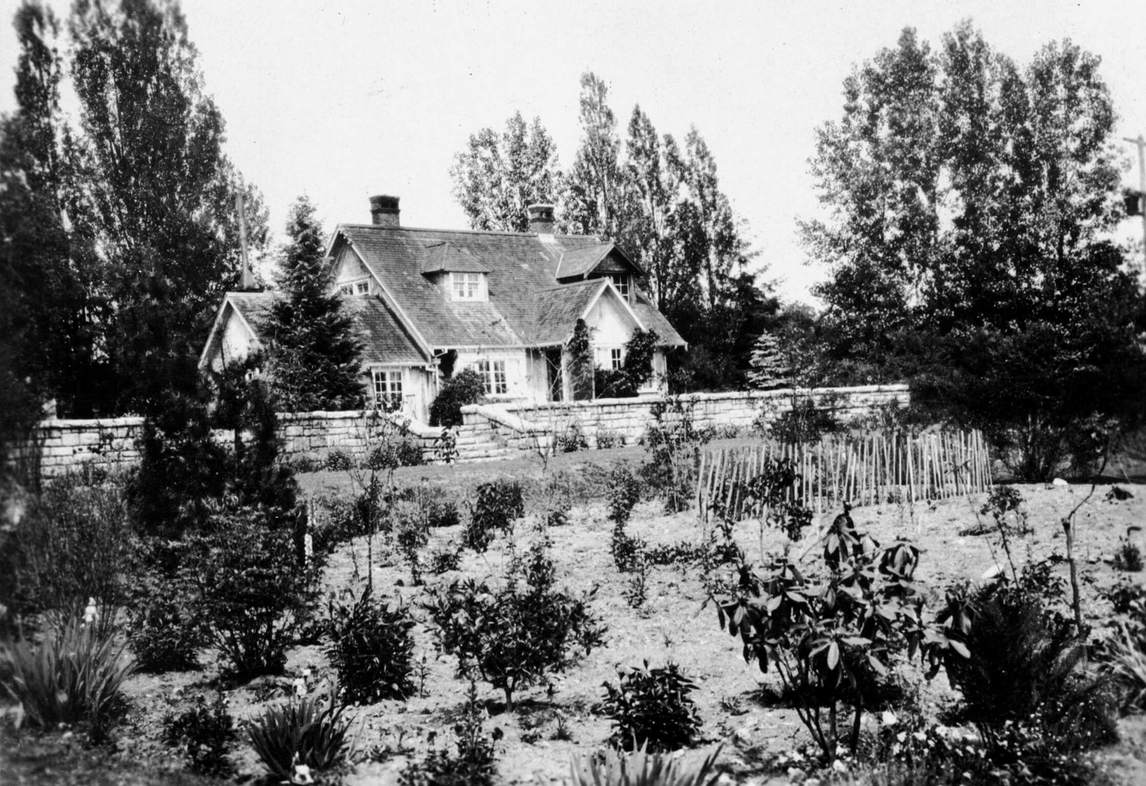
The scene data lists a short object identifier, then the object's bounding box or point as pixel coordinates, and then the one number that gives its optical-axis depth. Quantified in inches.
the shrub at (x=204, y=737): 197.5
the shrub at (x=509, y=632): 230.8
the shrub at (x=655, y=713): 201.2
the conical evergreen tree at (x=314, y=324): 874.8
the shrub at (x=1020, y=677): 191.0
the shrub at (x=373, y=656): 242.4
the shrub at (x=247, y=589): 268.8
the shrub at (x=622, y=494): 432.5
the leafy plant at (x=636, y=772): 161.9
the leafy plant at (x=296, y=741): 189.5
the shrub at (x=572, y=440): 772.0
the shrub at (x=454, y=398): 988.6
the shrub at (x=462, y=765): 183.2
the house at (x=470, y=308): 1015.0
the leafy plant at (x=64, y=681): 209.8
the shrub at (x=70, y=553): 252.1
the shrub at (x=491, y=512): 421.7
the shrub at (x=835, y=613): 172.6
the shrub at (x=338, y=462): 674.8
